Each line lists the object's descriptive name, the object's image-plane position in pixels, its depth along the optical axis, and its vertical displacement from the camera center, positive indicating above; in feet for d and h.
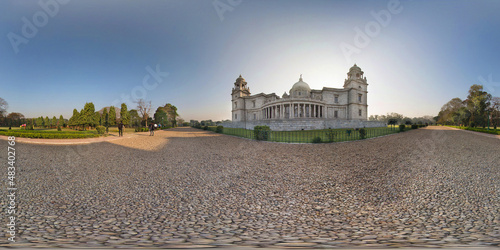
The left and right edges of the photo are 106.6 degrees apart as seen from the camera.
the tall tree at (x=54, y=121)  156.81 +7.71
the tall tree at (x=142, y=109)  142.61 +15.36
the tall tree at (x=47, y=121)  149.57 +7.51
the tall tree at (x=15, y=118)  121.74 +8.25
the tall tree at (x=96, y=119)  96.15 +5.50
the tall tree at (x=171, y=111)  221.72 +22.07
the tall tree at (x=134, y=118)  164.00 +10.50
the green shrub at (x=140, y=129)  104.27 +0.10
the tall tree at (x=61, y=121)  141.93 +6.89
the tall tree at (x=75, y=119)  96.59 +5.73
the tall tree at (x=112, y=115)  118.29 +9.21
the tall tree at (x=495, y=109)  122.50 +11.52
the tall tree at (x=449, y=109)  180.04 +18.37
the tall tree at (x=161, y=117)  167.49 +11.11
